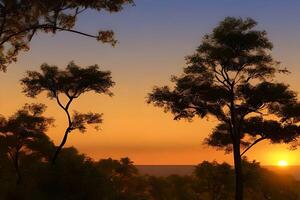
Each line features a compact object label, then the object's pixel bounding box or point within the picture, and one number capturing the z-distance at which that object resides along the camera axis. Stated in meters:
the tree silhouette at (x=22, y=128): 65.19
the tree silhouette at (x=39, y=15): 31.09
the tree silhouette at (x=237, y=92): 40.56
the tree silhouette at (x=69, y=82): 53.94
